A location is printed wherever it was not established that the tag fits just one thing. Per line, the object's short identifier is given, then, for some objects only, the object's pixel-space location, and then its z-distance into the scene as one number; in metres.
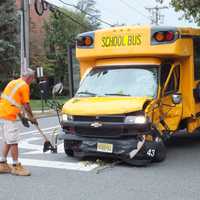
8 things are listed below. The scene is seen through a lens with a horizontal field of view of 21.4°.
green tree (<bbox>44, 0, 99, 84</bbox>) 55.09
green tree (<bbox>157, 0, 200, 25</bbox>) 17.49
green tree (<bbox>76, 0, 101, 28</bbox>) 75.19
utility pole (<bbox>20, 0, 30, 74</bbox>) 27.02
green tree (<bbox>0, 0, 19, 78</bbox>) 35.72
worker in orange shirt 8.67
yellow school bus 9.30
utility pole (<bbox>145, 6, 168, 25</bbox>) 72.68
